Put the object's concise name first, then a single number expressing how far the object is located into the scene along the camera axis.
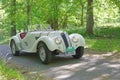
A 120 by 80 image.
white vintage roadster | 6.68
